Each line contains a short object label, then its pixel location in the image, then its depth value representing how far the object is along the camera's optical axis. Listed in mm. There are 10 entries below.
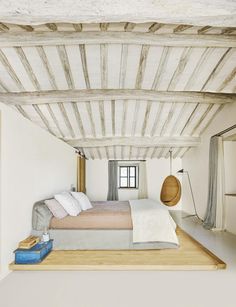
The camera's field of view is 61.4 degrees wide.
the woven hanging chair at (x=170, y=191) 6349
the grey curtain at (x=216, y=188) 4119
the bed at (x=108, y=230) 2973
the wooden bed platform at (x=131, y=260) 2443
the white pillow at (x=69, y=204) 3271
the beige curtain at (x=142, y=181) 6925
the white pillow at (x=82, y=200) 3744
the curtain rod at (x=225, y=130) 3754
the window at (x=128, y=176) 7156
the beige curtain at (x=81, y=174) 5987
